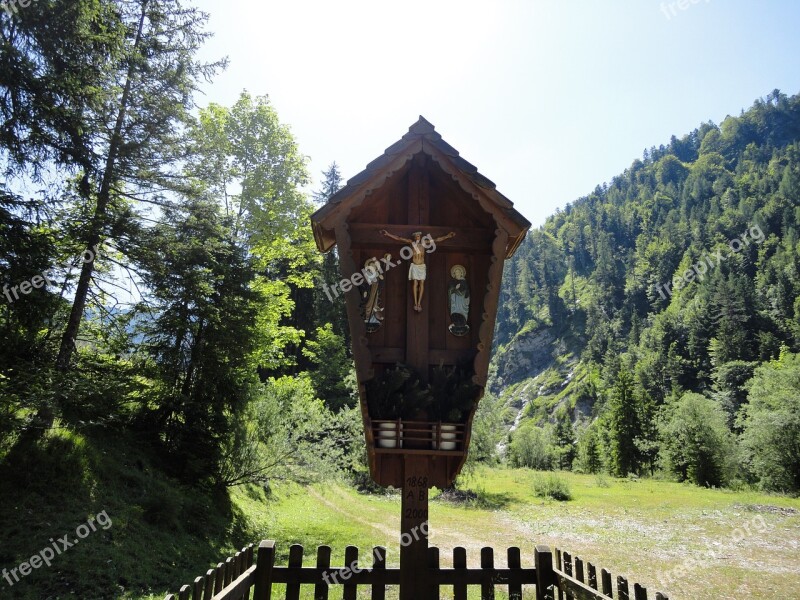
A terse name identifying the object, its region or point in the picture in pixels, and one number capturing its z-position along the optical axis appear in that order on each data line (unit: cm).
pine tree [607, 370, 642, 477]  5841
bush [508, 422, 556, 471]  6159
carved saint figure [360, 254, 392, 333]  571
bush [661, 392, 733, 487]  3838
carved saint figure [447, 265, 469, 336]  580
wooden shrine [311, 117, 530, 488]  533
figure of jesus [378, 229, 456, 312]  575
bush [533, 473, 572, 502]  2933
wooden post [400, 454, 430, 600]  497
